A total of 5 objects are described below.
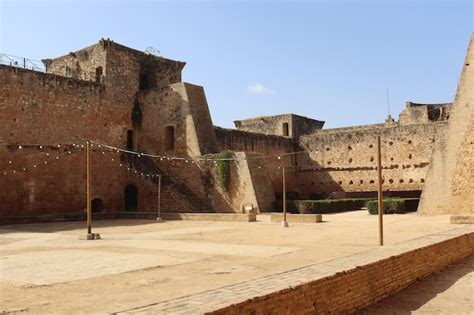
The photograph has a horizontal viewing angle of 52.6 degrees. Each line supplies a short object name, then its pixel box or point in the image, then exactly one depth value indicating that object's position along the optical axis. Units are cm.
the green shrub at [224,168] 2208
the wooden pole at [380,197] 903
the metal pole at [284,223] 1523
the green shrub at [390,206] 2020
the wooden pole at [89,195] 1235
